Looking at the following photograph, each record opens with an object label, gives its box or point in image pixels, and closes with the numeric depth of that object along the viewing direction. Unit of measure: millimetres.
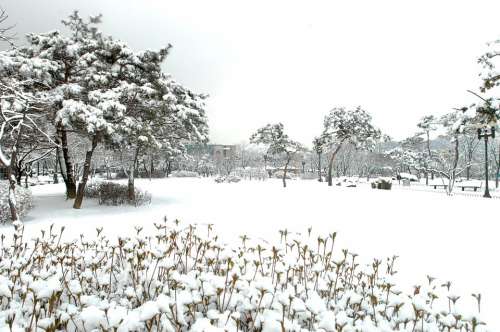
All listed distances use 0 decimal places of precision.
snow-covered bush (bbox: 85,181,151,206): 12188
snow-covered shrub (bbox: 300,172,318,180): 51500
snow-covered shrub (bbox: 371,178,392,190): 24453
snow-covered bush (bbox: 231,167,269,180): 43062
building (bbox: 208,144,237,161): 76562
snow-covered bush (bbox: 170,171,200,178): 46500
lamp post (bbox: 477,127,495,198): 20766
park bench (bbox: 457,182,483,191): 26469
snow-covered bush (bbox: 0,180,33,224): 8375
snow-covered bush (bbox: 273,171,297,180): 50794
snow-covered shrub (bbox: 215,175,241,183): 33209
